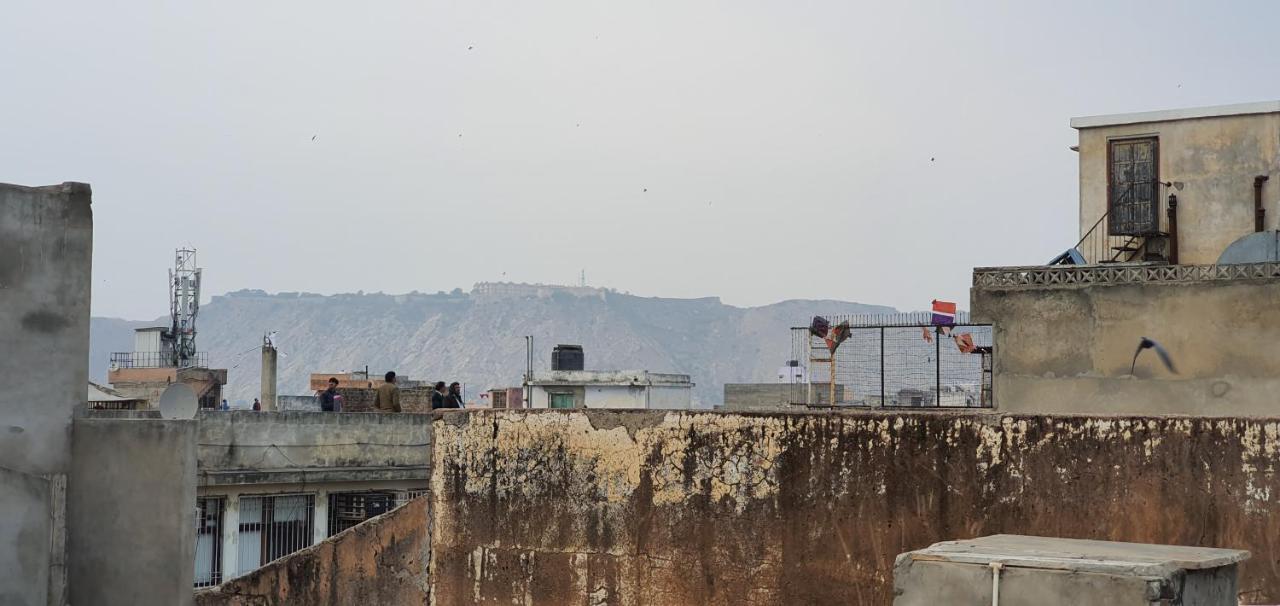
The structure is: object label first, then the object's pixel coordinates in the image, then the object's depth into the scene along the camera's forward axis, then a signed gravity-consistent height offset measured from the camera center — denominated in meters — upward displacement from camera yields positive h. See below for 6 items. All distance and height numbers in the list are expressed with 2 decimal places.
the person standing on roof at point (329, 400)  24.95 -0.40
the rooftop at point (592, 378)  44.16 +0.18
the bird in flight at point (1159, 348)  13.22 +0.43
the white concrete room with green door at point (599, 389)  43.72 -0.19
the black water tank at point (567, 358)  46.91 +0.87
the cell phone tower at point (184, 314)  56.25 +2.81
